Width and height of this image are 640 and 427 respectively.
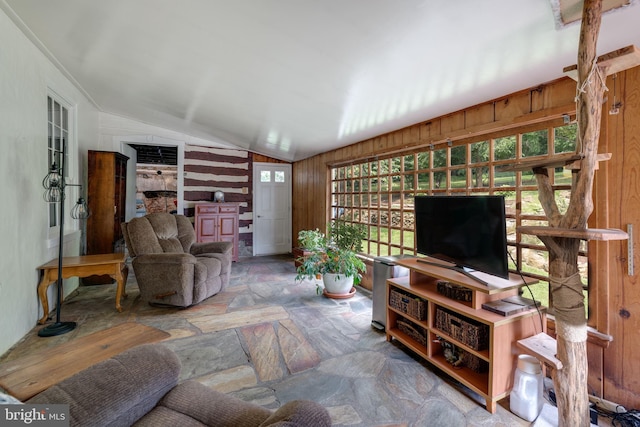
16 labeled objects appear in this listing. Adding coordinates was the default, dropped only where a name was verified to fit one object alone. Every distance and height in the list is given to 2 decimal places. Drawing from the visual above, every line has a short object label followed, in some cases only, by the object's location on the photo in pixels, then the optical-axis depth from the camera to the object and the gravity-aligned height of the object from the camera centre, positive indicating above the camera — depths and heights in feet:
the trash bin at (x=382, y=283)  9.00 -2.20
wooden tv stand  5.64 -2.44
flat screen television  6.03 -0.41
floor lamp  8.54 +0.54
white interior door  20.57 +0.56
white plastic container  5.45 -3.40
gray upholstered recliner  10.24 -1.94
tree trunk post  4.11 -0.46
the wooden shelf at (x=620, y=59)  3.80 +2.15
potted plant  11.32 -1.88
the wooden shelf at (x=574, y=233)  3.89 -0.28
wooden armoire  13.12 +0.68
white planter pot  11.50 -2.73
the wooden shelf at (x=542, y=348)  4.78 -2.48
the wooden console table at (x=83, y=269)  9.14 -1.80
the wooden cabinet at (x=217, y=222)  17.57 -0.39
